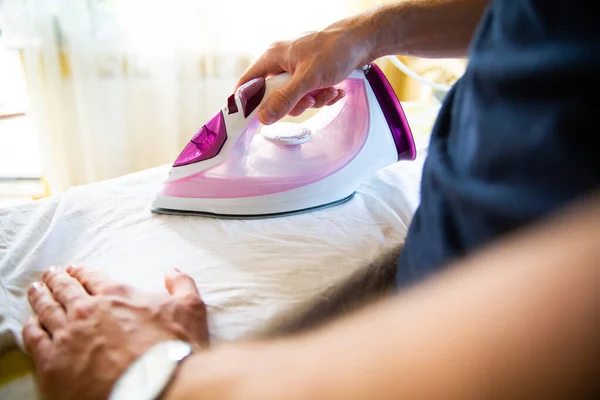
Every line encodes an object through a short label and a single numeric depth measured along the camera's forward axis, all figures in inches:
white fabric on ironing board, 22.2
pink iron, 30.6
